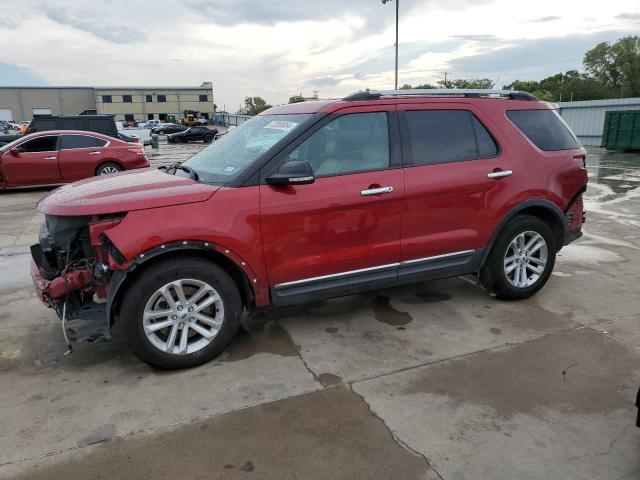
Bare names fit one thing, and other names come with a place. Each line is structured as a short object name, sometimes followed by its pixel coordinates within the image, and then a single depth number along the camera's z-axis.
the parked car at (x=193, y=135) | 38.34
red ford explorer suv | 3.35
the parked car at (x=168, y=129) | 48.78
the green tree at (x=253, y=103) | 103.38
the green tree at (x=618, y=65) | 73.06
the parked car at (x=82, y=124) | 15.08
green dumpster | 21.34
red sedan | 11.81
